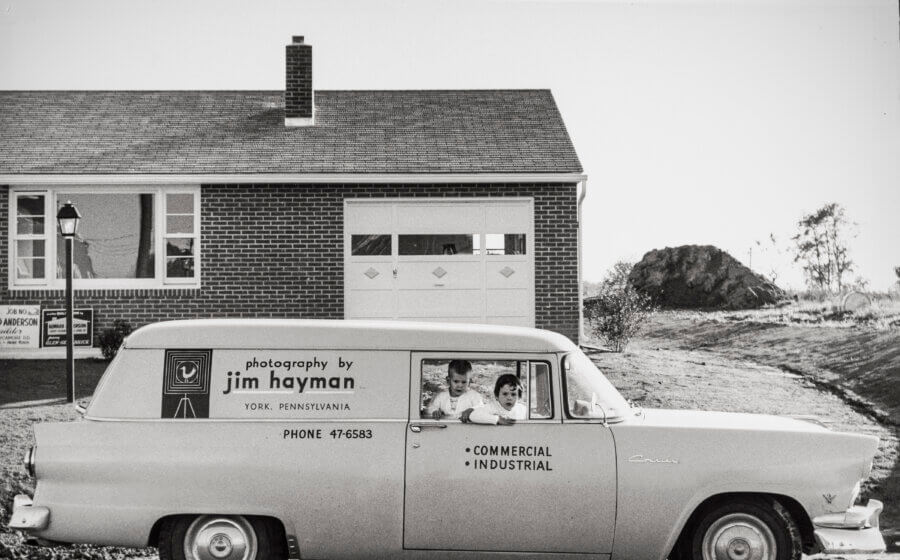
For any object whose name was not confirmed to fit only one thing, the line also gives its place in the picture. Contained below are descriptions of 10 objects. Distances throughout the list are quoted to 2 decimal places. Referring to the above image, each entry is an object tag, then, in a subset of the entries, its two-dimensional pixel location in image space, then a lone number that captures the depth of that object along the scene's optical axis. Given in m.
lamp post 12.25
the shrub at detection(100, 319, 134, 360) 14.32
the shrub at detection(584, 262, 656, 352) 17.12
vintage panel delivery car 5.55
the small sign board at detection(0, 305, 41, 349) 15.19
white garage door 15.43
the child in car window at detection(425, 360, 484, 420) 5.81
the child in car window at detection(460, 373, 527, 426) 5.68
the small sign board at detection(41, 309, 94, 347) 15.20
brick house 15.34
